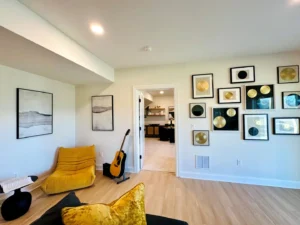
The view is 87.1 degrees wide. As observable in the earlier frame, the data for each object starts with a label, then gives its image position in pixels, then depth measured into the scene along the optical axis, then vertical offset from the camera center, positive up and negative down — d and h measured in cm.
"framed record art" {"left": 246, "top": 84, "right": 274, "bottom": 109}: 301 +34
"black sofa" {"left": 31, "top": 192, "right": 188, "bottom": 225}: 86 -57
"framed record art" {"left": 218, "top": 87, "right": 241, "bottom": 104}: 317 +39
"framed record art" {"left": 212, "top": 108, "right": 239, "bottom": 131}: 319 -10
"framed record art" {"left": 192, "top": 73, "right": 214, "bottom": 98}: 332 +62
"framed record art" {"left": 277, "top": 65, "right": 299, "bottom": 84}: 291 +73
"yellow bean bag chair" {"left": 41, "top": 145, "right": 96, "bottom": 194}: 272 -109
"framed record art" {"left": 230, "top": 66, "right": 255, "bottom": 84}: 310 +79
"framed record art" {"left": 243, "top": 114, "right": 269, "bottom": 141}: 304 -26
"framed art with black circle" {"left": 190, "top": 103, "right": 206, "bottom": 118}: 336 +10
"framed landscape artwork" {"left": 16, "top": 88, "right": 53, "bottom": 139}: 275 +7
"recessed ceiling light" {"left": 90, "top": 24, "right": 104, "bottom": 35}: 200 +114
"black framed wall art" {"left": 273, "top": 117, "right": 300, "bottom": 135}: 290 -23
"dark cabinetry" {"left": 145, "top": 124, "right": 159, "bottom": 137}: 920 -87
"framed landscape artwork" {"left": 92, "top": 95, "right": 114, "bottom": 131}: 388 +7
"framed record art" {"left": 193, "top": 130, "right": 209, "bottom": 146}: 334 -48
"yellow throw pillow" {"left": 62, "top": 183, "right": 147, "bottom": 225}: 81 -54
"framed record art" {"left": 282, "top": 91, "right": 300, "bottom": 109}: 290 +25
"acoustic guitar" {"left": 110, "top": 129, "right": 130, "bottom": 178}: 324 -103
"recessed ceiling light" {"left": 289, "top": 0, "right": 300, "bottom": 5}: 162 +116
